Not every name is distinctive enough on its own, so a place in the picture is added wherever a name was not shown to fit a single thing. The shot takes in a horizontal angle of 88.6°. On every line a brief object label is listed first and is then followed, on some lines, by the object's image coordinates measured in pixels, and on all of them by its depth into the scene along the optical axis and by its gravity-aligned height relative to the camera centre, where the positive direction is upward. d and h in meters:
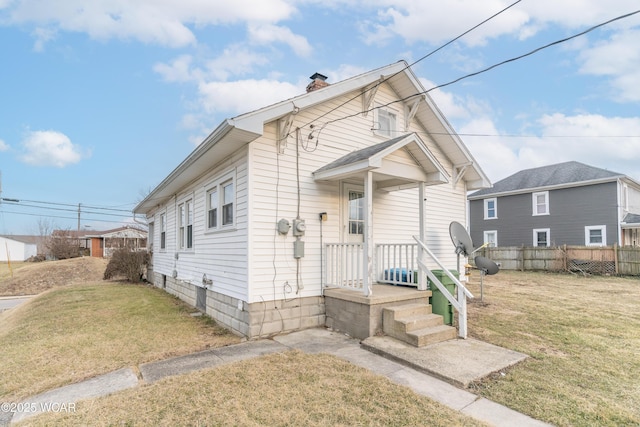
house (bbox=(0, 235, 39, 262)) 43.84 -2.25
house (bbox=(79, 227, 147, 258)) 36.04 -0.69
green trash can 6.03 -1.32
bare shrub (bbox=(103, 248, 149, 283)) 15.56 -1.53
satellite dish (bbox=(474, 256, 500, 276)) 8.47 -1.00
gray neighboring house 17.53 +1.15
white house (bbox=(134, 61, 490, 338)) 5.79 +0.64
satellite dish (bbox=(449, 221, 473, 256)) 8.29 -0.24
